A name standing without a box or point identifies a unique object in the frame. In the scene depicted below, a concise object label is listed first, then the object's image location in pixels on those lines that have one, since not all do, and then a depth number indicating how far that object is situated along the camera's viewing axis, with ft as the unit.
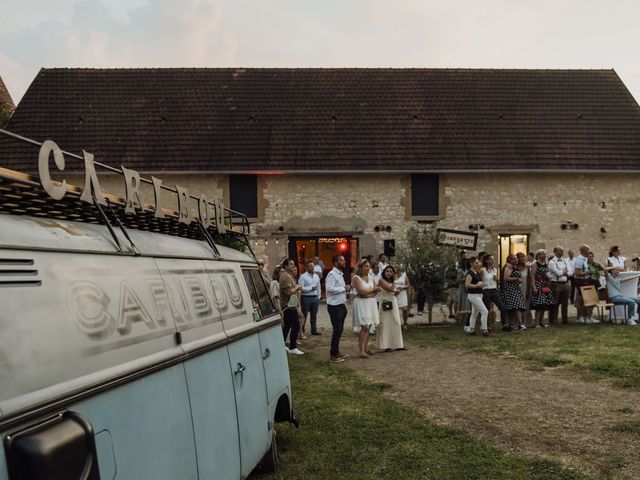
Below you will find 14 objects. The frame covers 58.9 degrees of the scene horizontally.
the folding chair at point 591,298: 48.08
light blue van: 6.44
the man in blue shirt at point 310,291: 44.21
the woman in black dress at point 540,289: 46.75
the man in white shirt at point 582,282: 48.80
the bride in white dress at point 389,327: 37.11
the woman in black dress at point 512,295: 45.29
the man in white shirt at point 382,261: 51.21
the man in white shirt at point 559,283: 48.42
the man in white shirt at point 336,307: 34.71
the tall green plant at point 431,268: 48.11
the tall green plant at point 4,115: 81.38
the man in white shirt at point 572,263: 50.98
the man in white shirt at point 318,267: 52.91
